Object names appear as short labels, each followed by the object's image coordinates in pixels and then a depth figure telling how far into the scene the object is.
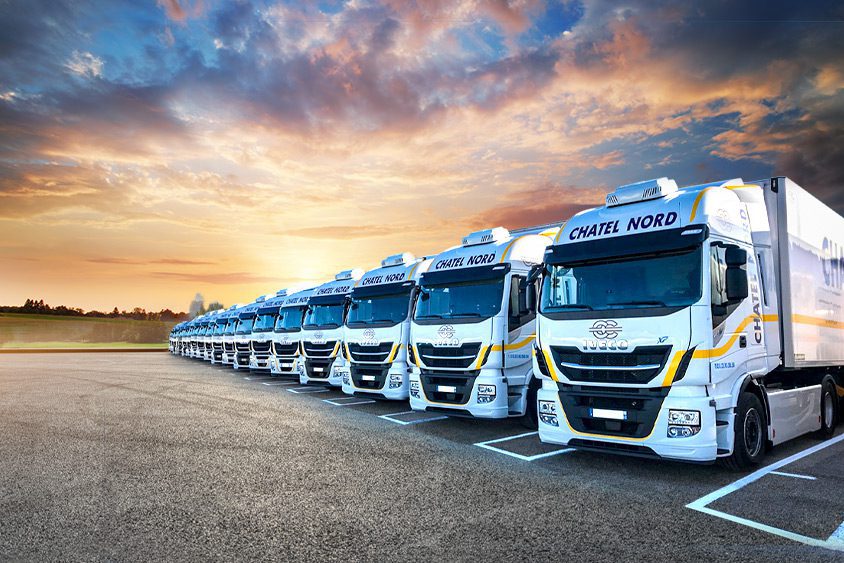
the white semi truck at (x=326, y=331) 16.03
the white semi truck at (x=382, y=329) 12.30
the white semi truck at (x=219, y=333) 30.95
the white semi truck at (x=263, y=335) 22.22
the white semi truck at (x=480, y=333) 9.59
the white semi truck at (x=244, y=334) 25.59
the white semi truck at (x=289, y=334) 19.44
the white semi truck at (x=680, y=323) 6.55
